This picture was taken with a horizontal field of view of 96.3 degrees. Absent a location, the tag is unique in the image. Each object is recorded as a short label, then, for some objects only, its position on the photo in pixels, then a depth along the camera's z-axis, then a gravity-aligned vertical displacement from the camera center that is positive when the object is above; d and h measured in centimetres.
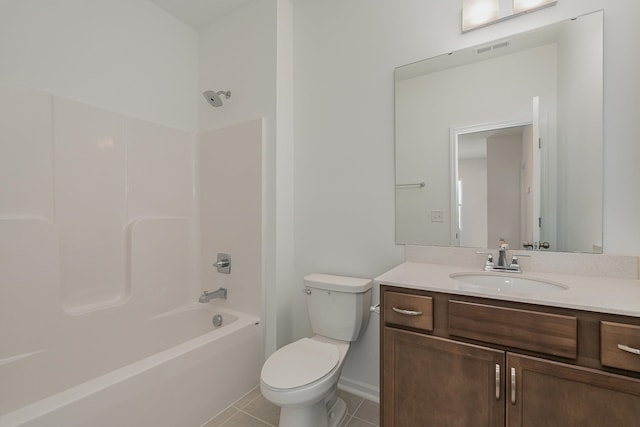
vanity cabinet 87 -54
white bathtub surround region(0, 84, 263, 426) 143 -34
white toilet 127 -76
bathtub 115 -84
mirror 130 +35
